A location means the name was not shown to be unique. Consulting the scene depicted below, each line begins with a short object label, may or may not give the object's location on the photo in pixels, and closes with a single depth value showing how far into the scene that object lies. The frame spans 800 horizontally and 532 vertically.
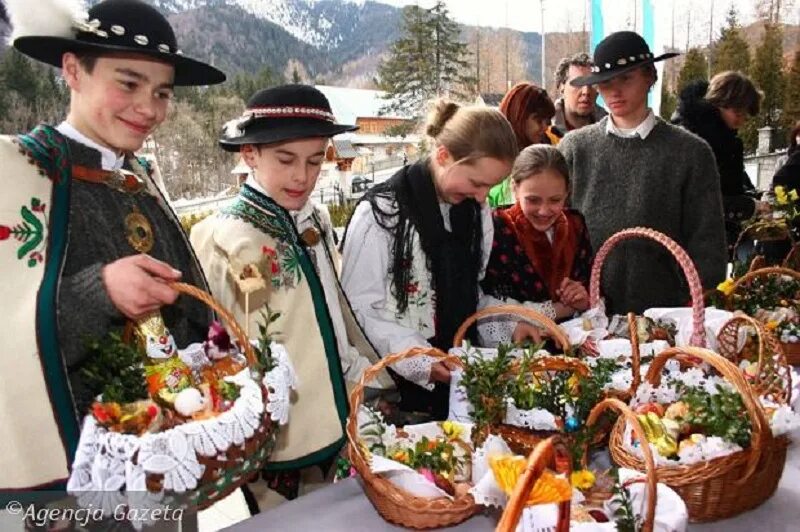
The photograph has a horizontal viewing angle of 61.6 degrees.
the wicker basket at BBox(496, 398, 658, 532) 0.78
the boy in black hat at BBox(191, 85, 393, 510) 1.57
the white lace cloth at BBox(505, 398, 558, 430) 1.26
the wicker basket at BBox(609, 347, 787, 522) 1.12
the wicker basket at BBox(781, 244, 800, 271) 2.75
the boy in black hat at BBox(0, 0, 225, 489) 1.14
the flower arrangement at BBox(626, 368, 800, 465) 1.15
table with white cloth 1.14
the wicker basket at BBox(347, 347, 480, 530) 1.09
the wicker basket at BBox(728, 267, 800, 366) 1.85
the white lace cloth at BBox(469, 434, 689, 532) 0.94
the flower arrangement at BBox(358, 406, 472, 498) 1.12
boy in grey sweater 2.33
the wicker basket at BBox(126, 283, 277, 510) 0.94
